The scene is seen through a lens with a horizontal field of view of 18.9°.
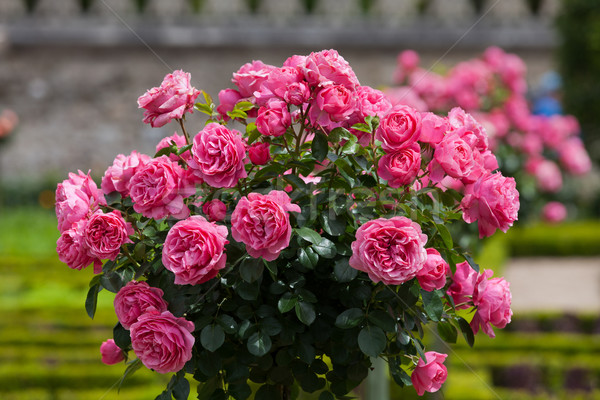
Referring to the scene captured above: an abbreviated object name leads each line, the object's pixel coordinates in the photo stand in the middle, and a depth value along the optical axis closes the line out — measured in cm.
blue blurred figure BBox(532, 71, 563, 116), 1250
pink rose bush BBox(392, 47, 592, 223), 418
